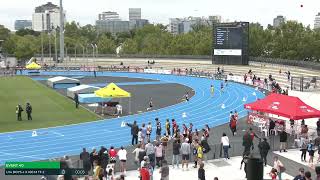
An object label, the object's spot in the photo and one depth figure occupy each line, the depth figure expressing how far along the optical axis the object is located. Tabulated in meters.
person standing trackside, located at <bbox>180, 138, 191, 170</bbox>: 18.72
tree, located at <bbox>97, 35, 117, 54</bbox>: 138.88
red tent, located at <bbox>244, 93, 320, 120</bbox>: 23.11
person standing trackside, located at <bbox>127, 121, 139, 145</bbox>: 23.86
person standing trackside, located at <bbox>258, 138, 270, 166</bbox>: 18.61
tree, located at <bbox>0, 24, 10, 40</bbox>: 136.38
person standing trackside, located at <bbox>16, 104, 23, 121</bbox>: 32.47
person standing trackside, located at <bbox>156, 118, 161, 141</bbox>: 25.77
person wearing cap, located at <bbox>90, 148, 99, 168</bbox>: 17.52
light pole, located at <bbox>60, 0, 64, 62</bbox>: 104.19
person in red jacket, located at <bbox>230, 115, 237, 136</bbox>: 26.34
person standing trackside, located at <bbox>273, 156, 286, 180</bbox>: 16.15
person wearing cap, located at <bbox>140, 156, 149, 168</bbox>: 16.06
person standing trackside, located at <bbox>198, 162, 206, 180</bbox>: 15.31
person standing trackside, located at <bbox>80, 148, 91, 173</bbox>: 17.17
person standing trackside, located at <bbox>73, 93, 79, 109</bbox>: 37.58
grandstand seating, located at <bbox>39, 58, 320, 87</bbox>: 59.55
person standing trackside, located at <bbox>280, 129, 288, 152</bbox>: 21.05
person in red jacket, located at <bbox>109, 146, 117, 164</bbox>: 18.33
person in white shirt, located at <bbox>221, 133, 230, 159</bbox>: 19.83
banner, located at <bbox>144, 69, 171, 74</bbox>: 77.45
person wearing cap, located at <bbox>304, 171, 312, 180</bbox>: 12.39
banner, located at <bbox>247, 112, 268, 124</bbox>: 27.90
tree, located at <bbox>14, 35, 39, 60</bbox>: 116.03
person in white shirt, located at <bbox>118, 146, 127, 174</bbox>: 18.02
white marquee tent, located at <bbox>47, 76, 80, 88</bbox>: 53.44
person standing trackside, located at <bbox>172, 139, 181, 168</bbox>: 19.08
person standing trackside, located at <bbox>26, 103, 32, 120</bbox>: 32.50
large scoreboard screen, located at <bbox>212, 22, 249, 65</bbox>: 66.88
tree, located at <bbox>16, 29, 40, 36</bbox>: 181.29
